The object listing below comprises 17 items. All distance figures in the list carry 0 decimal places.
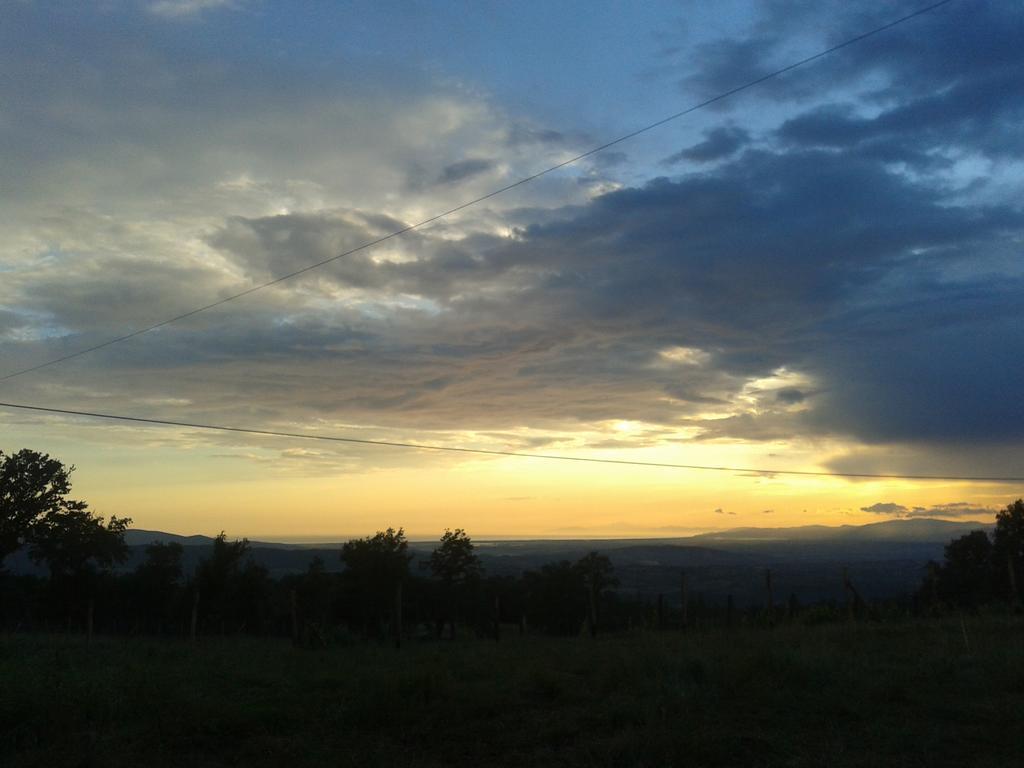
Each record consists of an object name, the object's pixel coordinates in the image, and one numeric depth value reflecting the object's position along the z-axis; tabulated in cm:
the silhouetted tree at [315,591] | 4475
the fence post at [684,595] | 2219
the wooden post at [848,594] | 2418
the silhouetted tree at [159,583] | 4725
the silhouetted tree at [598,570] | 5366
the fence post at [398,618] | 1988
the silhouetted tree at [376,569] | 4553
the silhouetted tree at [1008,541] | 4159
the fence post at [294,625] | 2045
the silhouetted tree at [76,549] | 4269
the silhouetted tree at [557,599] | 5262
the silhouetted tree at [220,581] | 4338
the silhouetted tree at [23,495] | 4119
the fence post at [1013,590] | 2282
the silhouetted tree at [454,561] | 5694
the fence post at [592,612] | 2228
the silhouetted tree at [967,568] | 4375
